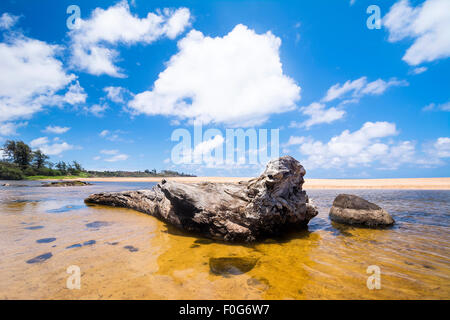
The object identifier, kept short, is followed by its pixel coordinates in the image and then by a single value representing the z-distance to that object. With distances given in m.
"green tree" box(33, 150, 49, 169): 89.40
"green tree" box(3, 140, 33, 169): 77.69
